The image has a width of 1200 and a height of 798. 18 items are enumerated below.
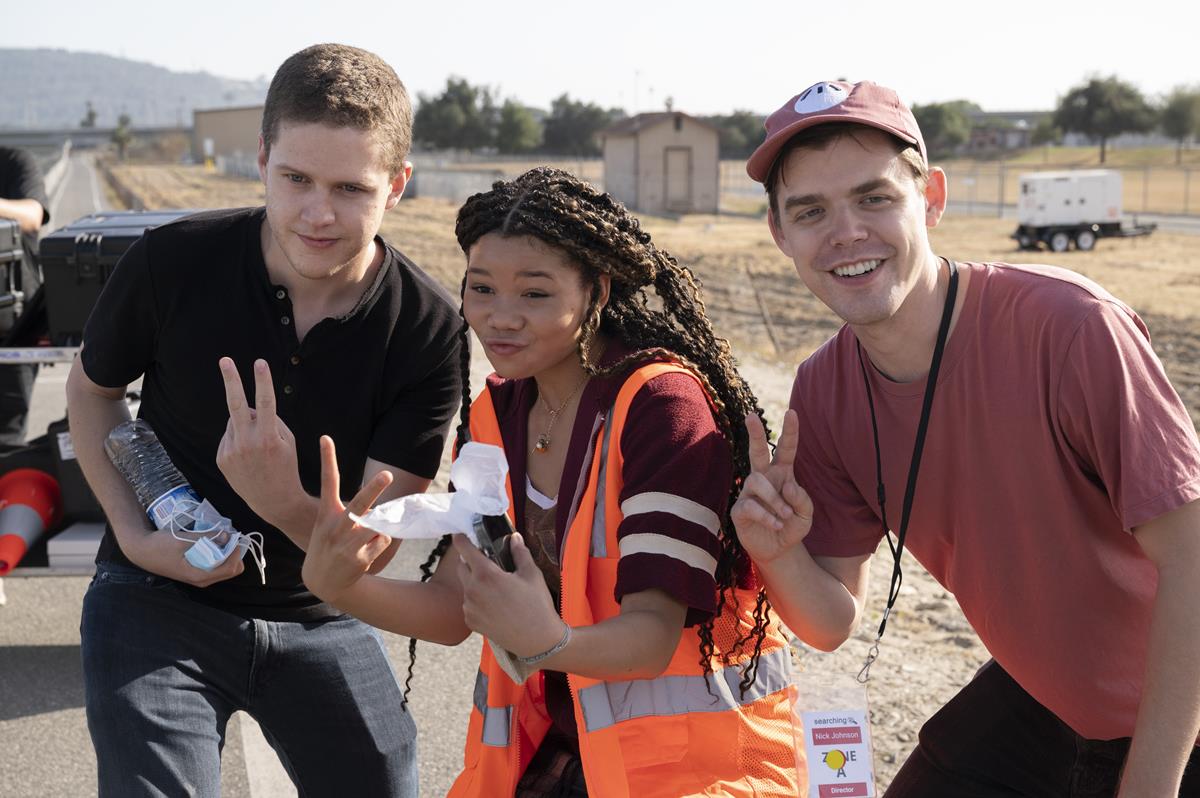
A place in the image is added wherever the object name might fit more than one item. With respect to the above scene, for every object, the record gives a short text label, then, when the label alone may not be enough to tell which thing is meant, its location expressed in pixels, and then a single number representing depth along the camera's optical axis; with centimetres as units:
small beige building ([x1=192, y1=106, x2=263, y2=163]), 13412
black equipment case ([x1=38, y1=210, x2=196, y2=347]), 527
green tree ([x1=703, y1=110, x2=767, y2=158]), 10675
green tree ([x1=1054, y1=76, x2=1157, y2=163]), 8925
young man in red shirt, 253
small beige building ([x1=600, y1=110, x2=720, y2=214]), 5938
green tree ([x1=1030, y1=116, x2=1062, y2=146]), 10595
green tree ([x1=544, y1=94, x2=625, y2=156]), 11144
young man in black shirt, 318
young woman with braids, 264
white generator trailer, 3584
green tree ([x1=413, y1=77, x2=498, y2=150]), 11199
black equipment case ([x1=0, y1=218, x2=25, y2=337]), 628
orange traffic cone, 534
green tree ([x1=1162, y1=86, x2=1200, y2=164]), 9138
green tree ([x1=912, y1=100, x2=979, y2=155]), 9956
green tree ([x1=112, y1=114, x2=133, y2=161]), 13275
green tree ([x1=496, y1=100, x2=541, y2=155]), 11362
